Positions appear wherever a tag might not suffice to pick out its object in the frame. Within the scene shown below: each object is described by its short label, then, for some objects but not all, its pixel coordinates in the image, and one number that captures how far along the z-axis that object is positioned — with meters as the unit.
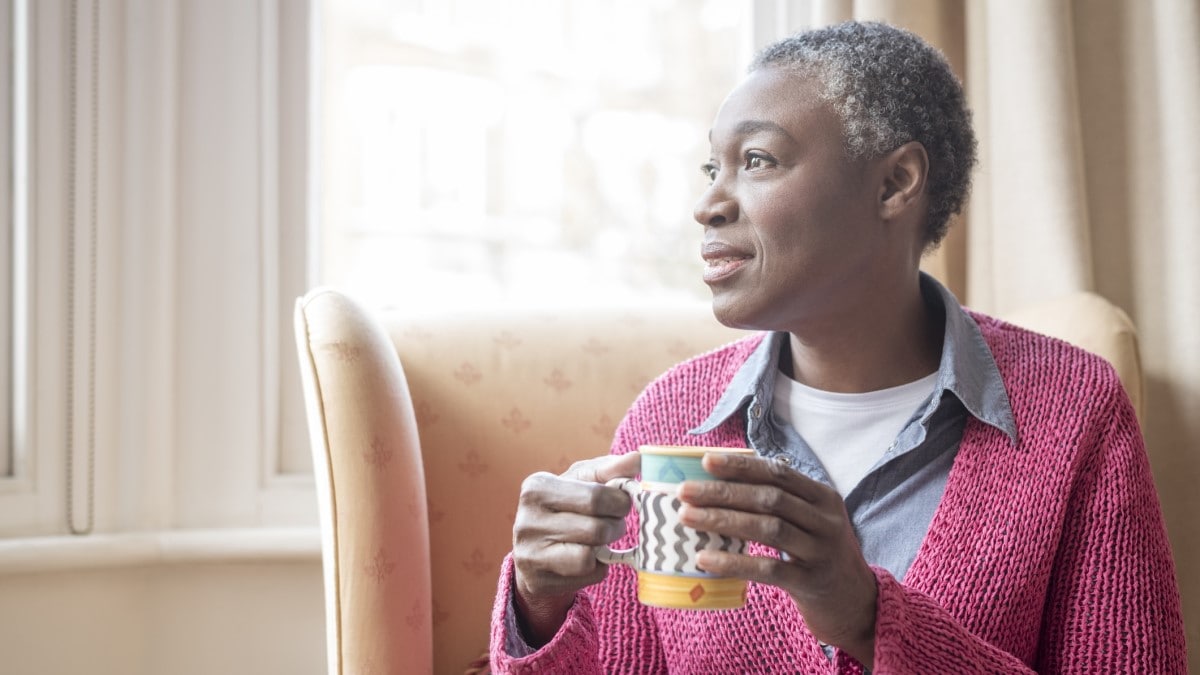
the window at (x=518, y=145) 2.05
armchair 1.24
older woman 1.04
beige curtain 1.61
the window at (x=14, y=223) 1.73
